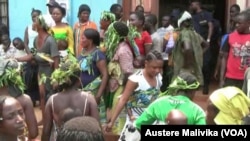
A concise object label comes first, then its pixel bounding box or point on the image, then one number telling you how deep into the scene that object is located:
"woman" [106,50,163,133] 5.47
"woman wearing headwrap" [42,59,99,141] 4.80
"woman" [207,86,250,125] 3.64
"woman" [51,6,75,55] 8.14
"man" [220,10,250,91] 6.86
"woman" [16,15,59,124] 7.19
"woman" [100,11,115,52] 7.62
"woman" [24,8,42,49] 9.40
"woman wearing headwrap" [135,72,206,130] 4.16
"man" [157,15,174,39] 9.63
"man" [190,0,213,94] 10.05
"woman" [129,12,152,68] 7.82
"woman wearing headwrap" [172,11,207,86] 7.86
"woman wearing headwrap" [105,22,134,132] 6.54
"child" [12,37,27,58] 9.38
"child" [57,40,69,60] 7.72
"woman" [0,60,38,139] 4.79
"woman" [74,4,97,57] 8.50
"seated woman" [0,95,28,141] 3.80
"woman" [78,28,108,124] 6.27
